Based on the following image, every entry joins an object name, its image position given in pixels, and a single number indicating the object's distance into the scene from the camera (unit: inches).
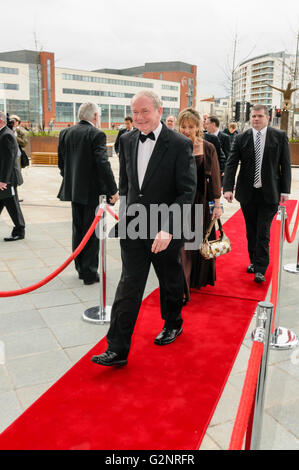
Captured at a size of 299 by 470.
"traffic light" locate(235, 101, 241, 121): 872.0
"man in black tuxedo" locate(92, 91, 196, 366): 121.1
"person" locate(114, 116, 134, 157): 426.2
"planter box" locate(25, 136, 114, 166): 869.2
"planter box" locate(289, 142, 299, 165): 857.5
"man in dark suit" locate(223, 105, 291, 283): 200.1
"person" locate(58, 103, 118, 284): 192.1
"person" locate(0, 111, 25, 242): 255.0
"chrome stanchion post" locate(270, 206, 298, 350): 144.7
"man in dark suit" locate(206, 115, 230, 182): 327.6
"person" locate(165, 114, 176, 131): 374.9
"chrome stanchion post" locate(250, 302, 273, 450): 72.2
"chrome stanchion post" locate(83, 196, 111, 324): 162.2
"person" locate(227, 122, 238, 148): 489.5
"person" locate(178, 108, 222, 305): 165.0
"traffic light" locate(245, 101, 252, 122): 914.1
